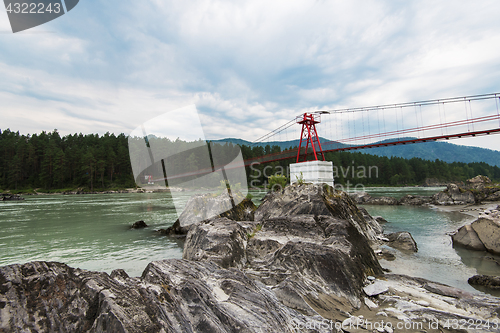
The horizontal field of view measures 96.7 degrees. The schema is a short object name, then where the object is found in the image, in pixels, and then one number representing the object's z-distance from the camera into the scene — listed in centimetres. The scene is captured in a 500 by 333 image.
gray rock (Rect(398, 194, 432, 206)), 2857
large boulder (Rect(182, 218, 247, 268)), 628
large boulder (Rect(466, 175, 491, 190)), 3530
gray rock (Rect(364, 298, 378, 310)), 484
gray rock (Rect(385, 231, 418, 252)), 1015
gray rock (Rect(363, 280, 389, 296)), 534
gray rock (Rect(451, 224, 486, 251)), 965
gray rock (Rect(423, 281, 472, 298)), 510
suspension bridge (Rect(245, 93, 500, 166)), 1860
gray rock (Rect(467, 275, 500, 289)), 617
